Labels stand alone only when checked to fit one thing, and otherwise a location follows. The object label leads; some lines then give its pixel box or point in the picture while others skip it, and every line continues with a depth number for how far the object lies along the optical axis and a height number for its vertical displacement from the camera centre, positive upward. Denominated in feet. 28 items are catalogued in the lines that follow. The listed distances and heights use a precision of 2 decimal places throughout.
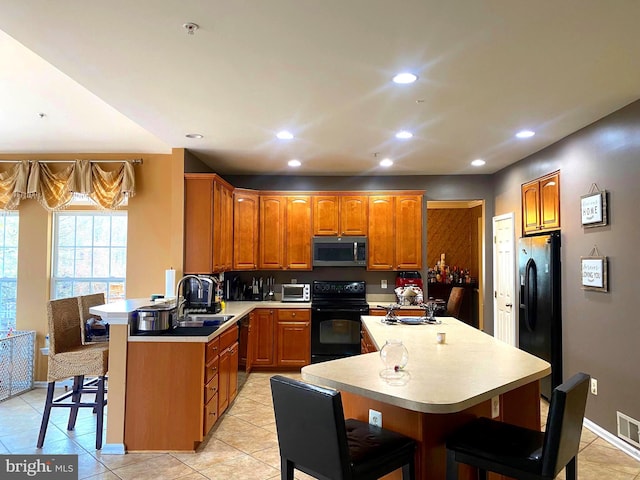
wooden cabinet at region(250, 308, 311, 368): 18.20 -3.39
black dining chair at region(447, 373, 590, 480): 5.44 -2.55
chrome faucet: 11.82 -1.32
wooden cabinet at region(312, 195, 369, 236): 19.47 +1.88
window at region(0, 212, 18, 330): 16.93 -0.34
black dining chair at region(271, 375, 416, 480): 5.43 -2.54
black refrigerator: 13.64 -1.52
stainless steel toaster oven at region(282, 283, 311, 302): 19.36 -1.59
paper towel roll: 14.57 -0.86
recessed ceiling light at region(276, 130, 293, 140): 13.39 +3.89
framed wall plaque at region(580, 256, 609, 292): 11.60 -0.41
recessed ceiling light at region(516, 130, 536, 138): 13.16 +3.86
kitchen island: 6.14 -1.95
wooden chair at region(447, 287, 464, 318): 22.75 -2.32
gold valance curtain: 16.39 +2.77
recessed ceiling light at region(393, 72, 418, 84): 9.06 +3.85
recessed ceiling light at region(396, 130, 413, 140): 13.37 +3.88
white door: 17.61 -0.90
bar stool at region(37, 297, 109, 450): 11.05 -2.71
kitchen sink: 12.64 -1.92
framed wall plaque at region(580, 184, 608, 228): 11.64 +1.38
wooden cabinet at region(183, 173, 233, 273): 14.96 +1.20
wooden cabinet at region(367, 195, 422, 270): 19.33 +1.11
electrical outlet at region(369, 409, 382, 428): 6.89 -2.58
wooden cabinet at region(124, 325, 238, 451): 10.64 -3.41
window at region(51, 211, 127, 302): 17.25 +0.17
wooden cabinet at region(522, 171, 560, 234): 14.21 +1.90
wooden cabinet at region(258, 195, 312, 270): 19.51 +1.16
